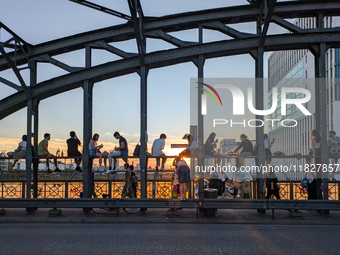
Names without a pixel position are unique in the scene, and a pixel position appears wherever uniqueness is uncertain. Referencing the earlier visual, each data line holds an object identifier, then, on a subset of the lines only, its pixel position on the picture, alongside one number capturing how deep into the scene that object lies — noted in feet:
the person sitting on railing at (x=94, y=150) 41.01
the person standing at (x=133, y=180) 44.10
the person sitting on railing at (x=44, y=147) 42.47
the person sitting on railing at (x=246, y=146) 41.25
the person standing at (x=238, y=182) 42.65
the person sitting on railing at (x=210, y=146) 41.22
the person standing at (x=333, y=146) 39.58
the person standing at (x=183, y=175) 39.63
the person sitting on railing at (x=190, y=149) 40.75
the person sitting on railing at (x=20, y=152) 42.01
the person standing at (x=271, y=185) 41.29
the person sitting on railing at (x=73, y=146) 41.98
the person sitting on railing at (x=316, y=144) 39.29
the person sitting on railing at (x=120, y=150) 41.78
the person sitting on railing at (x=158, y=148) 42.06
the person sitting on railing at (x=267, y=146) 40.60
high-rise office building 199.31
